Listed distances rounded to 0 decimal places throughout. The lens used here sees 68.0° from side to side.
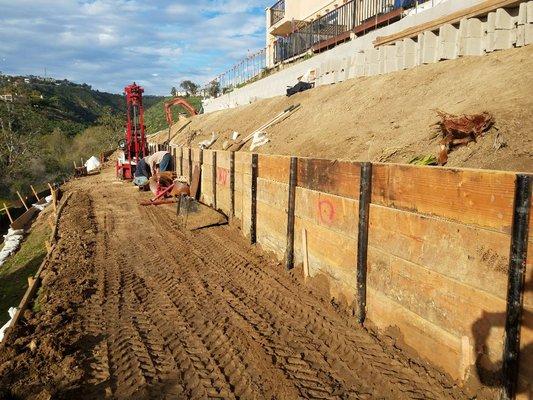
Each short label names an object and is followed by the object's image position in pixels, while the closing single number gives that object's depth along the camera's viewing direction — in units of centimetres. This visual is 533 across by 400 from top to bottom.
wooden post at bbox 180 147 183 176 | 1548
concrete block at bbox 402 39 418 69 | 1043
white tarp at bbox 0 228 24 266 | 1398
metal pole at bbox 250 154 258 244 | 781
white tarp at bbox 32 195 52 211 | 2078
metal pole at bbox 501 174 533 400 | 277
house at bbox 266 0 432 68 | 1620
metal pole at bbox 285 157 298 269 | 619
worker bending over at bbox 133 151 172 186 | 1647
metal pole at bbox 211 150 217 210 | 1091
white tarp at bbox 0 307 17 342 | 668
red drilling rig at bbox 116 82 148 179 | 1936
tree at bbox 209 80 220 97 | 4319
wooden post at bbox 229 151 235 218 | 928
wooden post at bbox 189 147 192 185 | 1370
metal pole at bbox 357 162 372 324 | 441
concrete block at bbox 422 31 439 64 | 970
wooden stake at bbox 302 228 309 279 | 577
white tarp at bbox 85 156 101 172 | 3212
